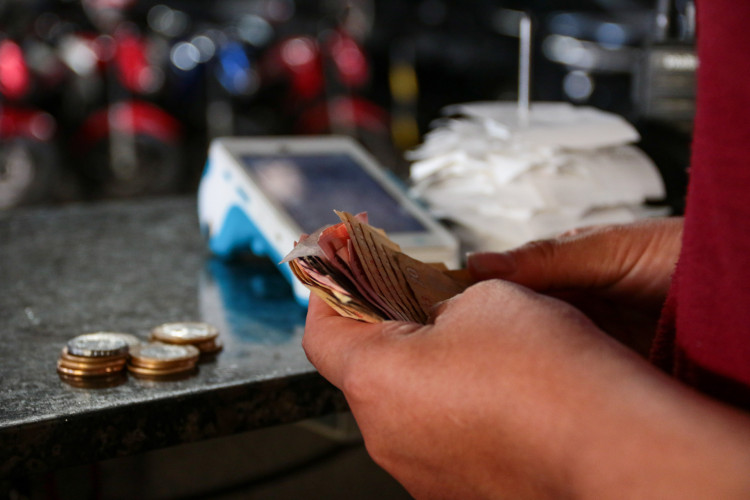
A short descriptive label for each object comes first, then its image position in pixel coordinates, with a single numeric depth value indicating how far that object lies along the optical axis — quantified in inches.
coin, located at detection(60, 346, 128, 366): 28.5
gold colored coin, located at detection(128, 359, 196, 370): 28.6
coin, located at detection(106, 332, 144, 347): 29.5
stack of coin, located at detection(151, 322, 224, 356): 29.7
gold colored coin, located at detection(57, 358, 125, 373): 28.4
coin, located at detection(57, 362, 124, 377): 28.4
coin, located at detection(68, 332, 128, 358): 28.6
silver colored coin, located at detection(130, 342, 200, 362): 28.7
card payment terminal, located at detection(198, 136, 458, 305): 33.1
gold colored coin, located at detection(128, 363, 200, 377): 28.6
